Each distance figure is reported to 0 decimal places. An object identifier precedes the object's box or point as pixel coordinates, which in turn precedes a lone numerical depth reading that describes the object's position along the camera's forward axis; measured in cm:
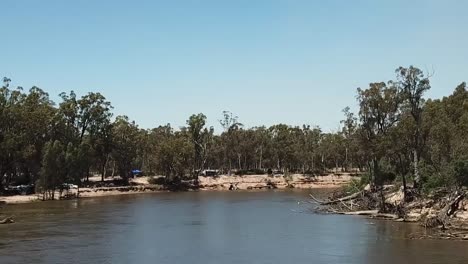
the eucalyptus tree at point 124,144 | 11981
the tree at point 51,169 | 8562
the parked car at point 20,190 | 9250
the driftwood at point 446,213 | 4541
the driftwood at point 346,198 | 6600
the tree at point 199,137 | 13438
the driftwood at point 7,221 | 5483
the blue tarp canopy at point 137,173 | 14188
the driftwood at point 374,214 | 5416
